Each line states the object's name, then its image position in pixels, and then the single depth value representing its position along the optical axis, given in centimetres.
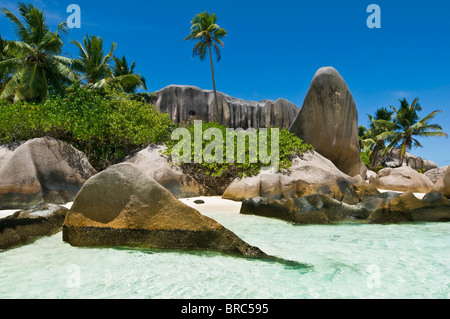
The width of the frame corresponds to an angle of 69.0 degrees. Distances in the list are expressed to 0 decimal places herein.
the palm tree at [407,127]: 2608
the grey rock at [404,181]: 1501
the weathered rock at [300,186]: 959
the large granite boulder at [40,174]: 775
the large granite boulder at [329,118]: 1216
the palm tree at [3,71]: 1987
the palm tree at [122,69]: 2608
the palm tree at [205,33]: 2303
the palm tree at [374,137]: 3216
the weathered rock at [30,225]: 439
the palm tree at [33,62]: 1823
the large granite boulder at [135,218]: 400
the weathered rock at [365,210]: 663
